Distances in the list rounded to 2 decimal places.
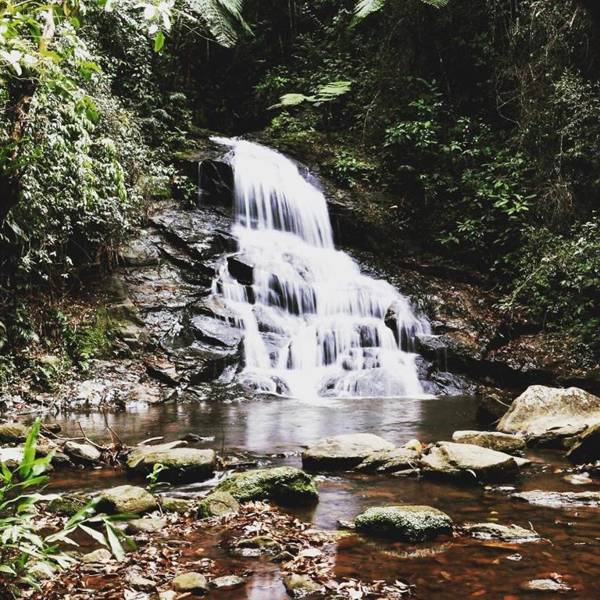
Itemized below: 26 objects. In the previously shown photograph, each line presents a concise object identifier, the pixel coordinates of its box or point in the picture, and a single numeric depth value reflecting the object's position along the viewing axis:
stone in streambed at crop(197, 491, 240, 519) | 4.07
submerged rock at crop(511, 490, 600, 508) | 4.34
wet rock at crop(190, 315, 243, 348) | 11.23
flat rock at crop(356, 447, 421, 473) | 5.30
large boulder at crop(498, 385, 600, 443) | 6.48
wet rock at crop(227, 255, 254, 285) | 12.86
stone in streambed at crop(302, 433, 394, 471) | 5.48
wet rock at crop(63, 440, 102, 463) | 5.52
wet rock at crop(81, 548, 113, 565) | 3.18
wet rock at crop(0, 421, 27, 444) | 5.84
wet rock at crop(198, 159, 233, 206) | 15.24
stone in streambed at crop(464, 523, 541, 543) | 3.66
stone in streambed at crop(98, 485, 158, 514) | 3.98
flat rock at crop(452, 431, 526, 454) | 5.90
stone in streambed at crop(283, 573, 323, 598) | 2.96
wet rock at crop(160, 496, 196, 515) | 4.19
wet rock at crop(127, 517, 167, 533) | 3.76
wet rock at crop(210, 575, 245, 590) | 3.03
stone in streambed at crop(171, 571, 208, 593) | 2.92
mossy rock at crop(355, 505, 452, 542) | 3.66
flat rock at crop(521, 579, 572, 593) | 2.99
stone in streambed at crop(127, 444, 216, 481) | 4.98
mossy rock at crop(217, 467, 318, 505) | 4.41
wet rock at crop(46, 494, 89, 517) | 4.08
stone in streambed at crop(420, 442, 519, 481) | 4.96
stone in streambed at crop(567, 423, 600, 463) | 5.57
